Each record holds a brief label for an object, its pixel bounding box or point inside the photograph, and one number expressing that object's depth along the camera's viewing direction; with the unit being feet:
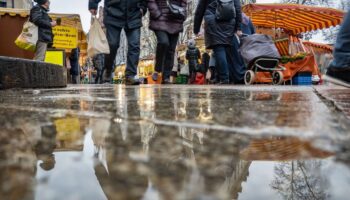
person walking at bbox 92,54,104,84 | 40.93
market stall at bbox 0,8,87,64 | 27.35
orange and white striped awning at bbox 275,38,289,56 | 35.45
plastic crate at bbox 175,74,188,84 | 49.11
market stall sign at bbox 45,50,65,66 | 26.35
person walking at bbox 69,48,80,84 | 36.45
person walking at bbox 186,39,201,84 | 43.14
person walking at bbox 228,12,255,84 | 21.15
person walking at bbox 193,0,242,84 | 17.52
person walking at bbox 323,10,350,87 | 8.46
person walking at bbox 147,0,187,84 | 17.62
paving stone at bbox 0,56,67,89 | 8.07
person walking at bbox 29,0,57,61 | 19.83
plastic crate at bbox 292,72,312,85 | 27.20
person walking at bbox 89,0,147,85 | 16.01
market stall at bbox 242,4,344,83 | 27.48
